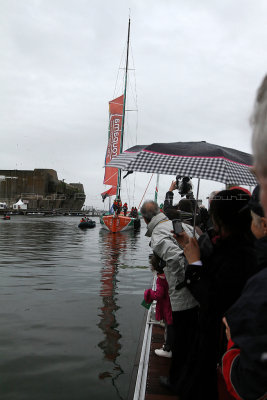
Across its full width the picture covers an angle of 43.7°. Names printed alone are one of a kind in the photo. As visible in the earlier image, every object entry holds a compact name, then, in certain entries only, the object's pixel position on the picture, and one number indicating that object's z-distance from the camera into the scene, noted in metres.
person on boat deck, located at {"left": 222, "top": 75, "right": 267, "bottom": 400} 0.95
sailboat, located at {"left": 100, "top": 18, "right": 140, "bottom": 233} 30.04
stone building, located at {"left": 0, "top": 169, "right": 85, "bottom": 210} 90.25
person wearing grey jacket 3.12
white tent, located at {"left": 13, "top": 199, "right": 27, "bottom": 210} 79.60
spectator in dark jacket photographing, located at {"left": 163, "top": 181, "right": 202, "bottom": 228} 4.07
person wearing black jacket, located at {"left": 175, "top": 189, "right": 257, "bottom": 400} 2.12
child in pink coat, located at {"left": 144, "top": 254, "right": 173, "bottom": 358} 3.71
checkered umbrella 3.40
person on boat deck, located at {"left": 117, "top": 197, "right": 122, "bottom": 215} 29.86
